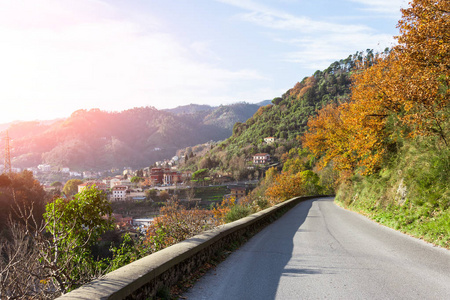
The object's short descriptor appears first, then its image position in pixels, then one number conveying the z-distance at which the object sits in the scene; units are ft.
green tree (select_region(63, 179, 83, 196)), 258.63
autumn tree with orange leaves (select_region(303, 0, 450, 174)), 32.86
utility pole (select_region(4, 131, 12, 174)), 154.99
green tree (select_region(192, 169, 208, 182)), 370.45
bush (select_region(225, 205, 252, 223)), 54.03
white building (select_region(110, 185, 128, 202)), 254.47
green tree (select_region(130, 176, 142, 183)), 383.53
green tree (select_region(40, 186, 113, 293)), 28.91
